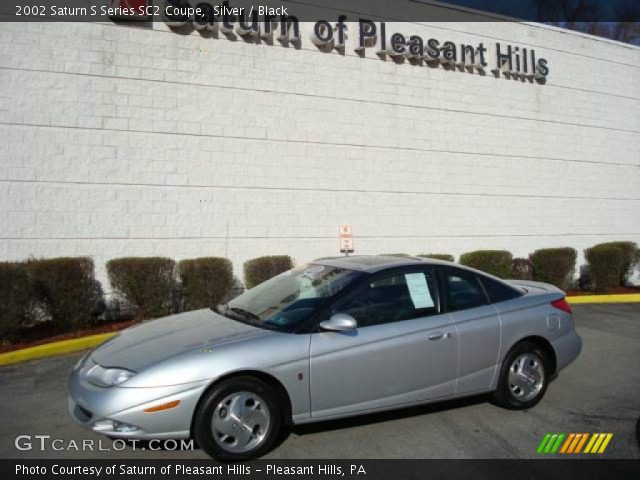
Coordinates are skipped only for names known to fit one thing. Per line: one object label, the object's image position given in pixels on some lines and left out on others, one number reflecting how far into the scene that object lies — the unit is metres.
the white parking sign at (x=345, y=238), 10.71
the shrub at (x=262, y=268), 9.80
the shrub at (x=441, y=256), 11.38
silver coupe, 3.74
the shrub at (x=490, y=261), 11.77
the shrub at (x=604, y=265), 12.75
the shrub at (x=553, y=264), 12.44
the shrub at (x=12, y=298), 7.31
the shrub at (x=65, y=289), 7.90
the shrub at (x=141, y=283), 8.62
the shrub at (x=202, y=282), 9.15
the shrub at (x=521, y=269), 12.58
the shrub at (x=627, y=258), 13.45
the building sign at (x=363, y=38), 10.15
